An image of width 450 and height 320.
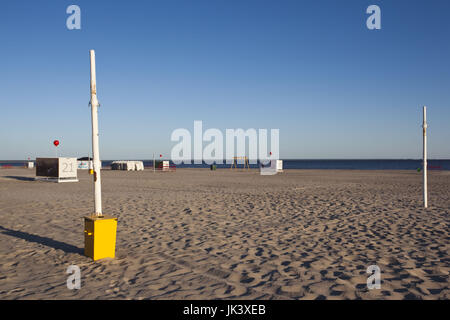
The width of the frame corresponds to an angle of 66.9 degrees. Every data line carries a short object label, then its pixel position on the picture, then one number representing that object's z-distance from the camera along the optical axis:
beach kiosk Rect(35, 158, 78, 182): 21.98
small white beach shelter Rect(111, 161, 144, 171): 43.25
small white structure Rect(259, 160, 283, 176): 37.09
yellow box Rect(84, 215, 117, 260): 5.16
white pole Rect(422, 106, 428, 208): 10.13
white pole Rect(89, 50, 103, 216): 5.15
